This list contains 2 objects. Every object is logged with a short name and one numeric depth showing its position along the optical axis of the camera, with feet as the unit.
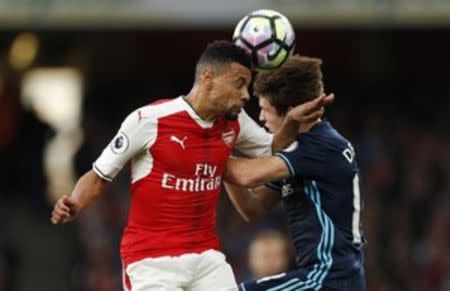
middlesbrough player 49.47
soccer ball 51.11
